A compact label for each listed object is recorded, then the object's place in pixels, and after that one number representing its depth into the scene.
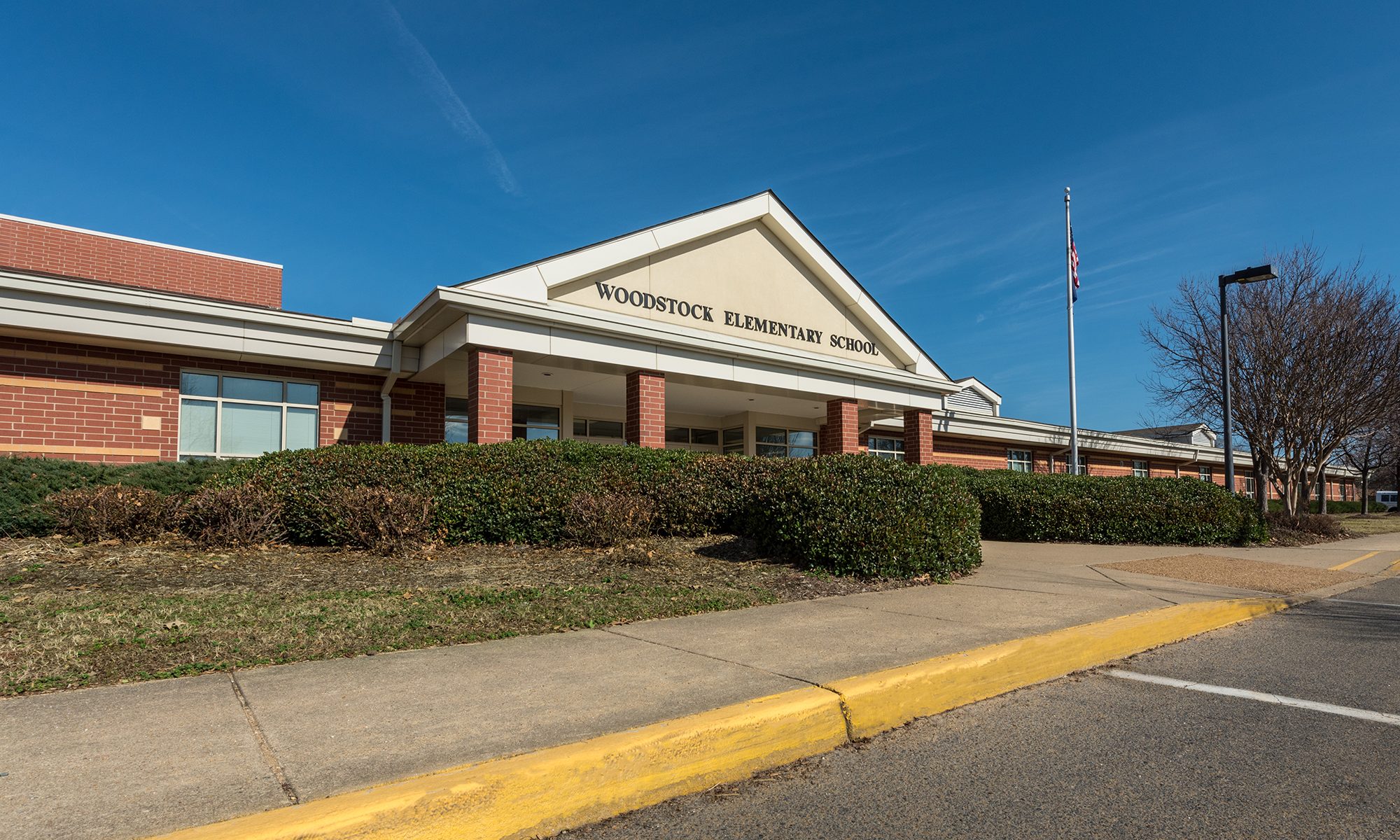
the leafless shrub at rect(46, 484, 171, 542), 8.73
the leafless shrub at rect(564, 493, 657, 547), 9.69
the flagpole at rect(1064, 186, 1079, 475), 22.44
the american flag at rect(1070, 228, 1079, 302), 22.75
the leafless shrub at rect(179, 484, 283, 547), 8.80
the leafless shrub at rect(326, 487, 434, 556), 8.93
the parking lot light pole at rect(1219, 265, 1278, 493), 15.80
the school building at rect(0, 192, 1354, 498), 12.30
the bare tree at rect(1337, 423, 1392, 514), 30.02
